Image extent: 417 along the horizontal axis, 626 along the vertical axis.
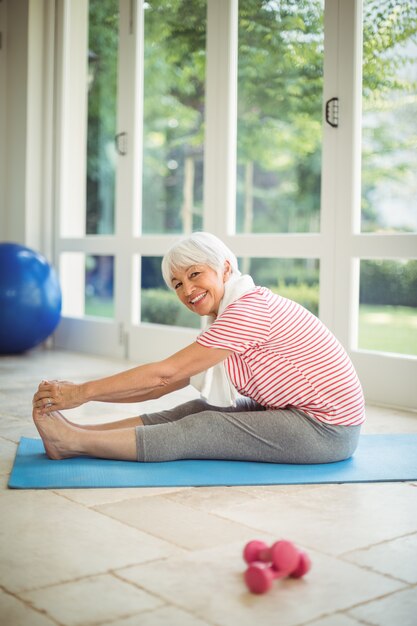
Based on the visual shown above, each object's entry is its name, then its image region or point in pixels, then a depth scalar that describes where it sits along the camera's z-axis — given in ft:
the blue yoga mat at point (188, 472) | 7.64
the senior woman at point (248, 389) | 8.03
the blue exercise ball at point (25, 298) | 16.28
